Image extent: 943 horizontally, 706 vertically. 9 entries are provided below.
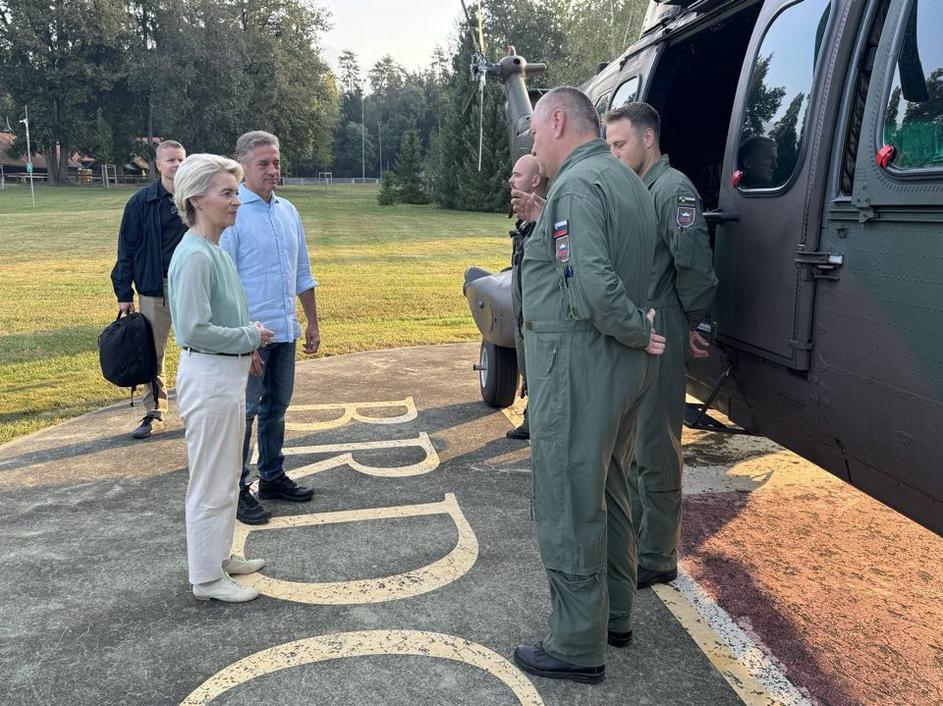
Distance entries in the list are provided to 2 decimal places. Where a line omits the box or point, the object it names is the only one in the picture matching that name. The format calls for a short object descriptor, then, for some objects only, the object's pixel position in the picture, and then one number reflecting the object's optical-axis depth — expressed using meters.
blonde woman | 3.01
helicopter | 2.33
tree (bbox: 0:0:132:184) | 54.50
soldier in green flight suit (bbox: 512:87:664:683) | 2.44
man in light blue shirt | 3.91
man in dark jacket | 5.18
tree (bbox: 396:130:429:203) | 45.00
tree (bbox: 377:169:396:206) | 44.56
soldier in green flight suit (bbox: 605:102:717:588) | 3.12
